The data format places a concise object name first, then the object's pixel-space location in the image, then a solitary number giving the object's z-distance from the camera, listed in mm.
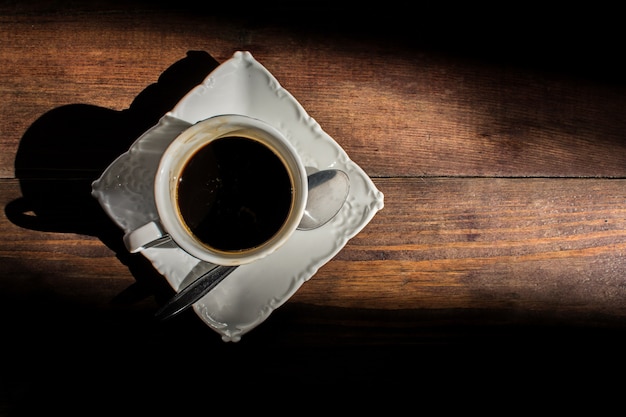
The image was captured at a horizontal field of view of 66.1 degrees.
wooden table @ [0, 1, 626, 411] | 706
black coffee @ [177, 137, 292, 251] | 604
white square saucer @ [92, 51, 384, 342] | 618
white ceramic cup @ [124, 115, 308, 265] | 549
